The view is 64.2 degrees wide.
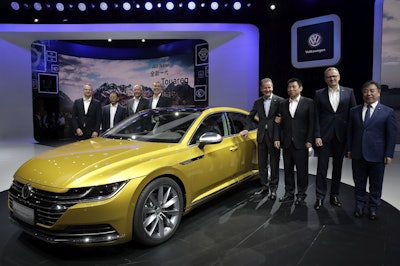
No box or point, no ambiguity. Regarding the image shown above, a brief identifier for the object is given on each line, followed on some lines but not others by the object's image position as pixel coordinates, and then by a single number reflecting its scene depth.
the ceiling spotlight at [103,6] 8.24
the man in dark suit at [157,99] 5.56
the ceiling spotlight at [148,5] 8.19
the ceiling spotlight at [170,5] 8.16
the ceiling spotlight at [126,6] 8.21
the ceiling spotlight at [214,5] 8.02
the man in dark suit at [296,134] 3.62
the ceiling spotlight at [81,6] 8.27
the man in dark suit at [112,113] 5.30
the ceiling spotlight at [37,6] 8.33
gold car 2.33
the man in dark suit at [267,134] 3.95
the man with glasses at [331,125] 3.52
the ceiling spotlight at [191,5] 8.09
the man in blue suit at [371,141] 3.14
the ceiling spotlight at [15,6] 8.35
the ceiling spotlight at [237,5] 7.97
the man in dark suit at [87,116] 4.96
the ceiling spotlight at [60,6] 8.31
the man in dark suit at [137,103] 5.53
